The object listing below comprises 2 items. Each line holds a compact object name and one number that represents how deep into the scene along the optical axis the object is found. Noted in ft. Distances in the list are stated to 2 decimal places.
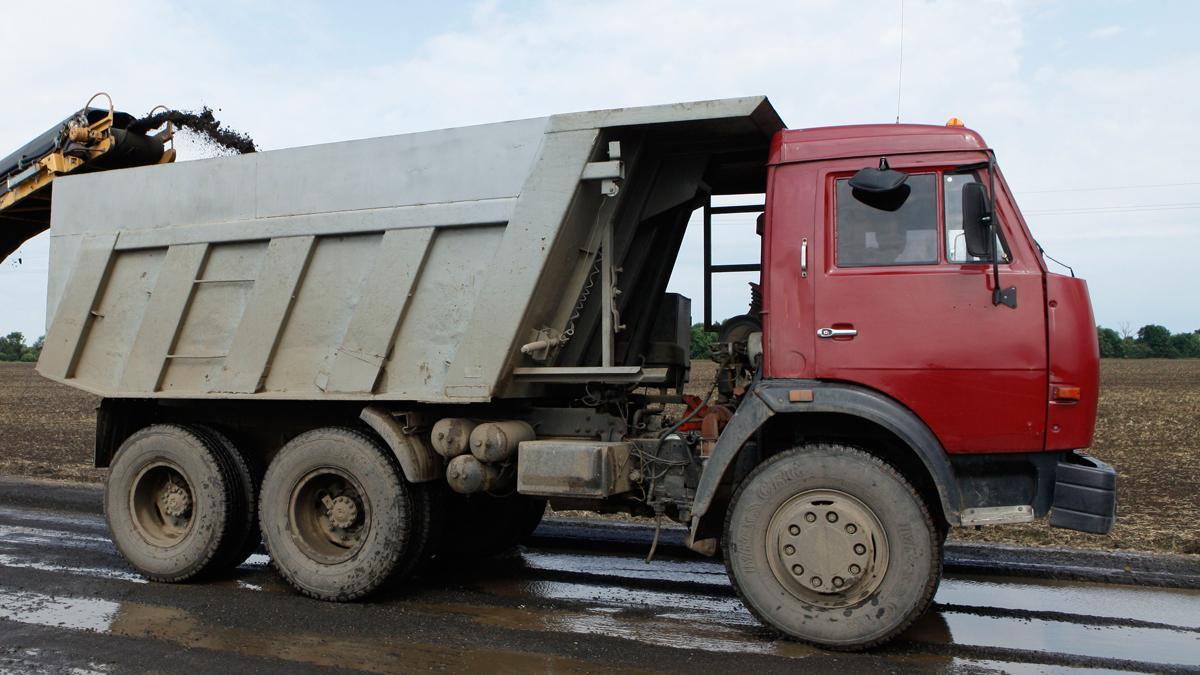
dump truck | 16.15
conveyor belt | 24.54
